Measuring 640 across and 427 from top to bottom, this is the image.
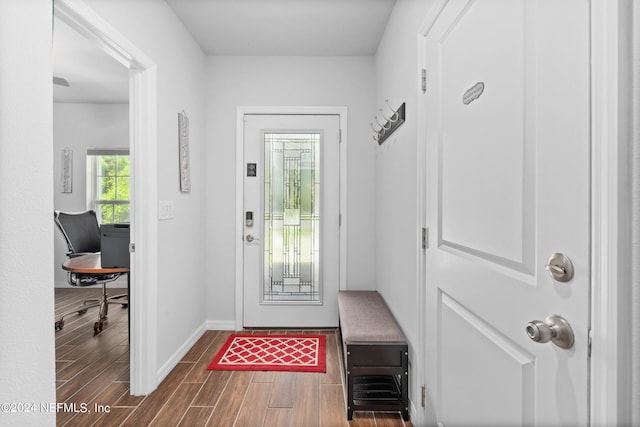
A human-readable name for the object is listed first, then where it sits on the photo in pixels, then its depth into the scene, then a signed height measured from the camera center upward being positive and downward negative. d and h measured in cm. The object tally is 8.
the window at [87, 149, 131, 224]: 500 +30
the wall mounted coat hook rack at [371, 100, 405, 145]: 216 +59
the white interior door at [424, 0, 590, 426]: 75 +0
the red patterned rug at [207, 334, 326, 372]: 254 -119
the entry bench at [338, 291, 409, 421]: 197 -89
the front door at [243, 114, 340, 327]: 332 -13
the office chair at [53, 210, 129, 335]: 340 -44
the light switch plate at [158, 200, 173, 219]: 235 -2
